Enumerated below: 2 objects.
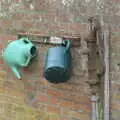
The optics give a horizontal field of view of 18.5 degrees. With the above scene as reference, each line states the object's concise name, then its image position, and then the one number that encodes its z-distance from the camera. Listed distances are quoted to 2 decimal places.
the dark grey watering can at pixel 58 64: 2.87
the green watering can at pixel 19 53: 3.10
